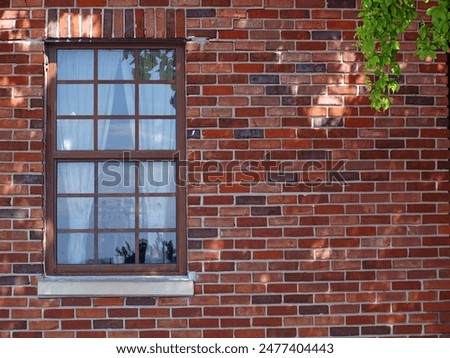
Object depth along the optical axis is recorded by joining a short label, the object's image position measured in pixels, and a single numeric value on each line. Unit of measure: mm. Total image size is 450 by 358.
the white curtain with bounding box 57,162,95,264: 5500
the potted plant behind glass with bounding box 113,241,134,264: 5508
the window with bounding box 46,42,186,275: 5500
